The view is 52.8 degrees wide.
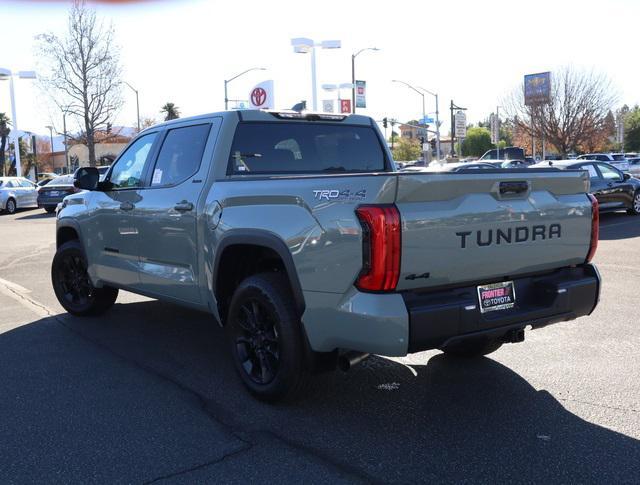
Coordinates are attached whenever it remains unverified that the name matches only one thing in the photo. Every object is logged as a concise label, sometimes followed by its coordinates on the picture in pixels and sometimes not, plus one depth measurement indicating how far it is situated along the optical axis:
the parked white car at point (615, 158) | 37.05
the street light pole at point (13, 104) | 42.59
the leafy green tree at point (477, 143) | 91.50
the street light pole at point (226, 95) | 40.94
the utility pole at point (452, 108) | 59.22
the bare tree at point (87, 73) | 33.78
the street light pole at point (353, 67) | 44.12
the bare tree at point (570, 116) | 51.16
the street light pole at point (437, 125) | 50.72
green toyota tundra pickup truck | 3.48
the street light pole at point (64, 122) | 35.91
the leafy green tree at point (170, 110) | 88.69
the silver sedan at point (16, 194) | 25.27
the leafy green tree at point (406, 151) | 84.62
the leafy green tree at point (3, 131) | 72.89
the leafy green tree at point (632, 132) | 77.69
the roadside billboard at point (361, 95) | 55.19
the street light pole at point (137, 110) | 44.04
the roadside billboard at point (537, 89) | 51.41
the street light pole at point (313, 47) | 37.03
